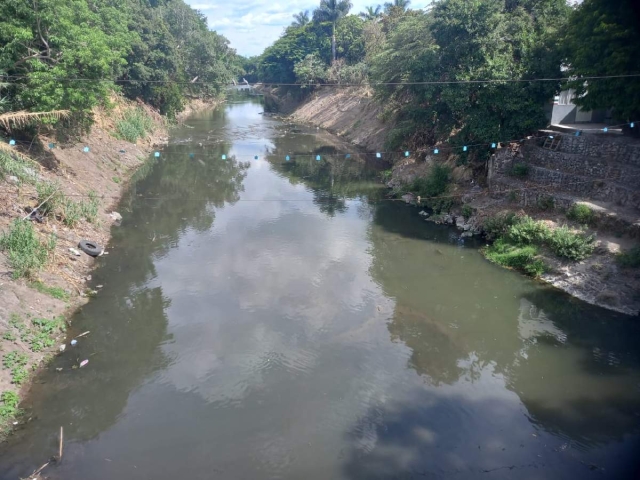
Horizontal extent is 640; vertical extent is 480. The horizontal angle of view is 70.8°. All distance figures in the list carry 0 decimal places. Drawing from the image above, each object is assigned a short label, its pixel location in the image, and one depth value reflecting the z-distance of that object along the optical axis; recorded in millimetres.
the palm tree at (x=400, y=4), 55509
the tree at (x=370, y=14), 64150
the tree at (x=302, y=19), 84688
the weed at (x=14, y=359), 10797
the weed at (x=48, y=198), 16900
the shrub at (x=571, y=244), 16078
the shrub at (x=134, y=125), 32750
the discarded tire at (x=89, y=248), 17156
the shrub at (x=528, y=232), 17422
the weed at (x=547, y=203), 18609
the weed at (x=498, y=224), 19109
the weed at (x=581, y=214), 17031
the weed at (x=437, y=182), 24125
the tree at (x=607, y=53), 16406
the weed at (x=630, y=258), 14836
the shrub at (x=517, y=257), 16859
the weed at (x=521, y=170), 20625
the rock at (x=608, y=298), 14750
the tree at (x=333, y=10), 63059
